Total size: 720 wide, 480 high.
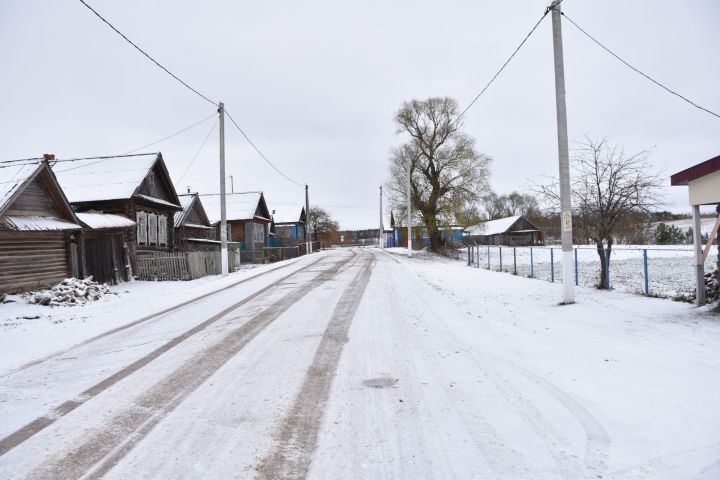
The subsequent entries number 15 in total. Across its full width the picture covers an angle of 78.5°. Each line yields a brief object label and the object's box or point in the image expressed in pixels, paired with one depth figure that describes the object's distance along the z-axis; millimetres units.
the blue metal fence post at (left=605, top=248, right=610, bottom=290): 12455
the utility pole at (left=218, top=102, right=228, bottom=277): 19523
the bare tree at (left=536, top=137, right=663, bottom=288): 11984
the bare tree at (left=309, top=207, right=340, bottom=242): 71062
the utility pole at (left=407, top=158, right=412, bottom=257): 34400
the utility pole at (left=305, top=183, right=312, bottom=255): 43844
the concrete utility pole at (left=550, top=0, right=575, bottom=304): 9945
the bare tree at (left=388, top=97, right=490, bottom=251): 38188
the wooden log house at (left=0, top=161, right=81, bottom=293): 13102
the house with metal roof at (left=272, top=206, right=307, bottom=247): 57594
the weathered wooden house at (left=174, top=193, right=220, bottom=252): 30625
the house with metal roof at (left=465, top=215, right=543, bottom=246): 66625
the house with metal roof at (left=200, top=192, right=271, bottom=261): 41625
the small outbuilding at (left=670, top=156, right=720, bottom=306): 8398
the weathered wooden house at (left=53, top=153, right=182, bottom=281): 17766
